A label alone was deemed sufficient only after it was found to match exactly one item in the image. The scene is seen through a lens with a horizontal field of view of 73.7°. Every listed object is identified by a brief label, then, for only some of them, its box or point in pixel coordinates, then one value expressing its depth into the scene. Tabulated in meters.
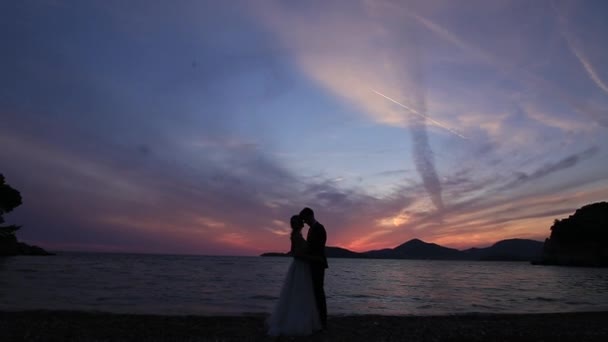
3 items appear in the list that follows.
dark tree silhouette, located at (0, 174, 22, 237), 83.62
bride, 9.99
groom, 10.03
